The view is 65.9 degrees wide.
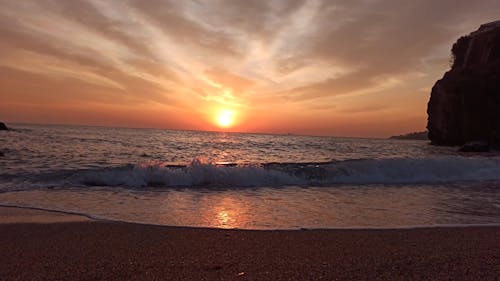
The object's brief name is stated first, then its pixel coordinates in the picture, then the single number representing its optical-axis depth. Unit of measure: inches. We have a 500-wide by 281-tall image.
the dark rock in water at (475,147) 1571.1
